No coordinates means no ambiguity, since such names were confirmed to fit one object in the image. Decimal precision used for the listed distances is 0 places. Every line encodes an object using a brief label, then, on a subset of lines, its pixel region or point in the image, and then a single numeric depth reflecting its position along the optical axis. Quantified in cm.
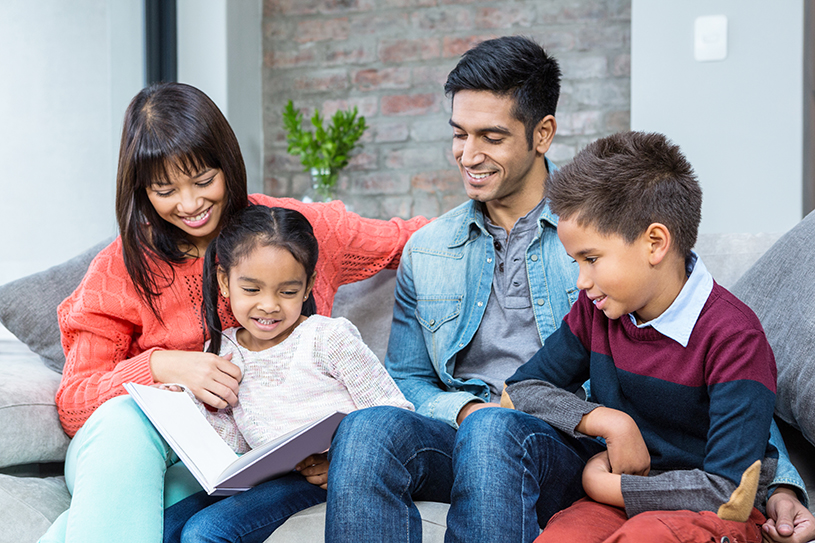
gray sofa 112
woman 124
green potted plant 260
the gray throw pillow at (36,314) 154
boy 88
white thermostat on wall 218
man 135
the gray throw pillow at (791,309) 106
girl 120
